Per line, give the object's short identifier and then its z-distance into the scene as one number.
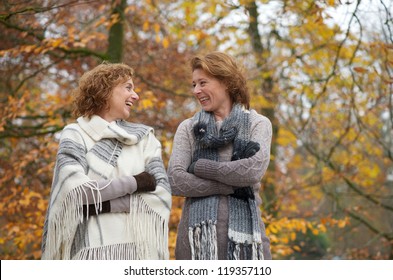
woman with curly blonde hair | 5.93
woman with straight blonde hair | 6.26
